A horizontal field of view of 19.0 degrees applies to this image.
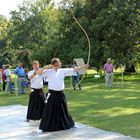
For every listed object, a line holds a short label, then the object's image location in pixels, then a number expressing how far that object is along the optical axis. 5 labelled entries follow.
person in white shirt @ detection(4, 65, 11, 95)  23.07
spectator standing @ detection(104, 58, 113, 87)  24.33
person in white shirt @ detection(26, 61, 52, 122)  12.20
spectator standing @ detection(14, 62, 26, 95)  22.14
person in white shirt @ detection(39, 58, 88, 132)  10.42
